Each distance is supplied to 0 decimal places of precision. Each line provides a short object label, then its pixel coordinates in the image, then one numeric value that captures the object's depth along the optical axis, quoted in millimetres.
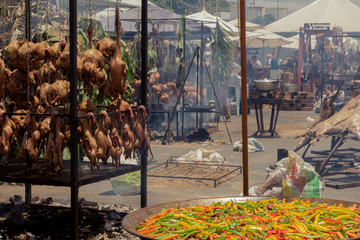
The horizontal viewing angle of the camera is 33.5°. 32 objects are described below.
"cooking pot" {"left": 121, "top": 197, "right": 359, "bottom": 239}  3174
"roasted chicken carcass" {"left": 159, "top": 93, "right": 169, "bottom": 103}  15016
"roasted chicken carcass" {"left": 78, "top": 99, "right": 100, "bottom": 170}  5016
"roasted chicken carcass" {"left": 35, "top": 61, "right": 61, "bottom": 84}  5586
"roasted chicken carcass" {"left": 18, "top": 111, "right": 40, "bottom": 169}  5100
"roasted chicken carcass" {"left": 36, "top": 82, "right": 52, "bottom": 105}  5316
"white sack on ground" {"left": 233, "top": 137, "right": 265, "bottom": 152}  12094
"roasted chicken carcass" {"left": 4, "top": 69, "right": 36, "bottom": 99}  5496
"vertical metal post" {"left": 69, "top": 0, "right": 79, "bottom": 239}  4664
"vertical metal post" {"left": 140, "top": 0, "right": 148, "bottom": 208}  5688
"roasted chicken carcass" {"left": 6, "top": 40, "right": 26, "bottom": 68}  5371
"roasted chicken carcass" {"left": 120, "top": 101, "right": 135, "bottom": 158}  5418
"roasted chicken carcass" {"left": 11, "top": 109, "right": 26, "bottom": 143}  5367
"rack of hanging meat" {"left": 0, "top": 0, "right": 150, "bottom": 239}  4938
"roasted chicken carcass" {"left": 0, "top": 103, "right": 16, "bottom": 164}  5250
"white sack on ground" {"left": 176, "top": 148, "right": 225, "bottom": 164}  10393
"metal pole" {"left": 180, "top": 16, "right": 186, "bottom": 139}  13139
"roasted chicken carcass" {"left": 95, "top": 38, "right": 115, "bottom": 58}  5430
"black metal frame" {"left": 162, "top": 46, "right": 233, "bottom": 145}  13109
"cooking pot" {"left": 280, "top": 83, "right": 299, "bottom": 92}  21703
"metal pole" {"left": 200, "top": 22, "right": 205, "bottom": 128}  15195
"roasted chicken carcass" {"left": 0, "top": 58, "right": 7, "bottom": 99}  5367
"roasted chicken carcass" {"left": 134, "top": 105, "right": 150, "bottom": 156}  5559
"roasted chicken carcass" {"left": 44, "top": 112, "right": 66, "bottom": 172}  4965
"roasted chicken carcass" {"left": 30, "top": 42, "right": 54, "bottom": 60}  5277
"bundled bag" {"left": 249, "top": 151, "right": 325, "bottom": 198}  6660
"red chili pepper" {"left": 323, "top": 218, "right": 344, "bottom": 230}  2940
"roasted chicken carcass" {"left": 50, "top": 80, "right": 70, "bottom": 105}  5270
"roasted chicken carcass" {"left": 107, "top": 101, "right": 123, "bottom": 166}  5254
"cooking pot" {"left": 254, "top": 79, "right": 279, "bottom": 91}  14422
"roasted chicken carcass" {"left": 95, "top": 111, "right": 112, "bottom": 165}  5094
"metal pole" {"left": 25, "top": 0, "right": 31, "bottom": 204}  5608
